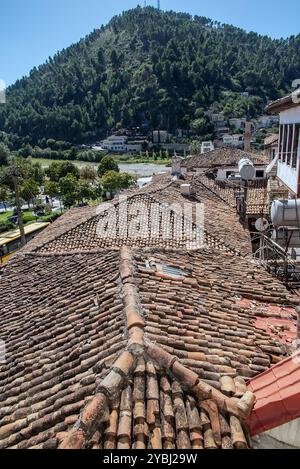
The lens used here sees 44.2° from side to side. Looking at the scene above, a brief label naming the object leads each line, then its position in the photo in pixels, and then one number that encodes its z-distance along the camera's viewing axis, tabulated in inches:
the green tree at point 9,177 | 2028.8
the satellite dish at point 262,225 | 464.7
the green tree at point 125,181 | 2128.4
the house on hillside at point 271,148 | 978.2
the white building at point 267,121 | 5159.9
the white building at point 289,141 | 422.0
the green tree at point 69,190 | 1844.2
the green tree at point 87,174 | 2605.1
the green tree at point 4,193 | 2003.0
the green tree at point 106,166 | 2736.2
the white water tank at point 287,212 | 312.5
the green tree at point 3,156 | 3157.2
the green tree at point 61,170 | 2583.7
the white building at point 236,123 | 5143.2
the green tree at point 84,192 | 1865.4
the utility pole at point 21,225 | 1016.7
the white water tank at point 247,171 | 552.7
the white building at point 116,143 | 5044.3
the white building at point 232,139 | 4212.6
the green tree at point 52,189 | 2070.6
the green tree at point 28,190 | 2085.4
